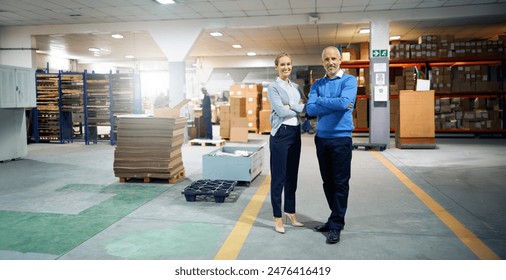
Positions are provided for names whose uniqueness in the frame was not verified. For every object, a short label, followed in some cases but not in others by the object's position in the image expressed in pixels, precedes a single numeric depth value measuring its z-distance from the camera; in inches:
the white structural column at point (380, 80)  440.5
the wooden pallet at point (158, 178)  257.1
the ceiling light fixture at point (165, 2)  386.0
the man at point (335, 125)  142.6
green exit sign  442.0
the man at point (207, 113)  510.3
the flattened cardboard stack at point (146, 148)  255.4
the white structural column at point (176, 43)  478.3
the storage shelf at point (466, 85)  522.3
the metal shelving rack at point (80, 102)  506.6
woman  151.5
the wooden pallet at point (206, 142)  481.1
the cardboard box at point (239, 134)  520.4
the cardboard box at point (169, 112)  281.3
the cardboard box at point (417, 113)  411.2
